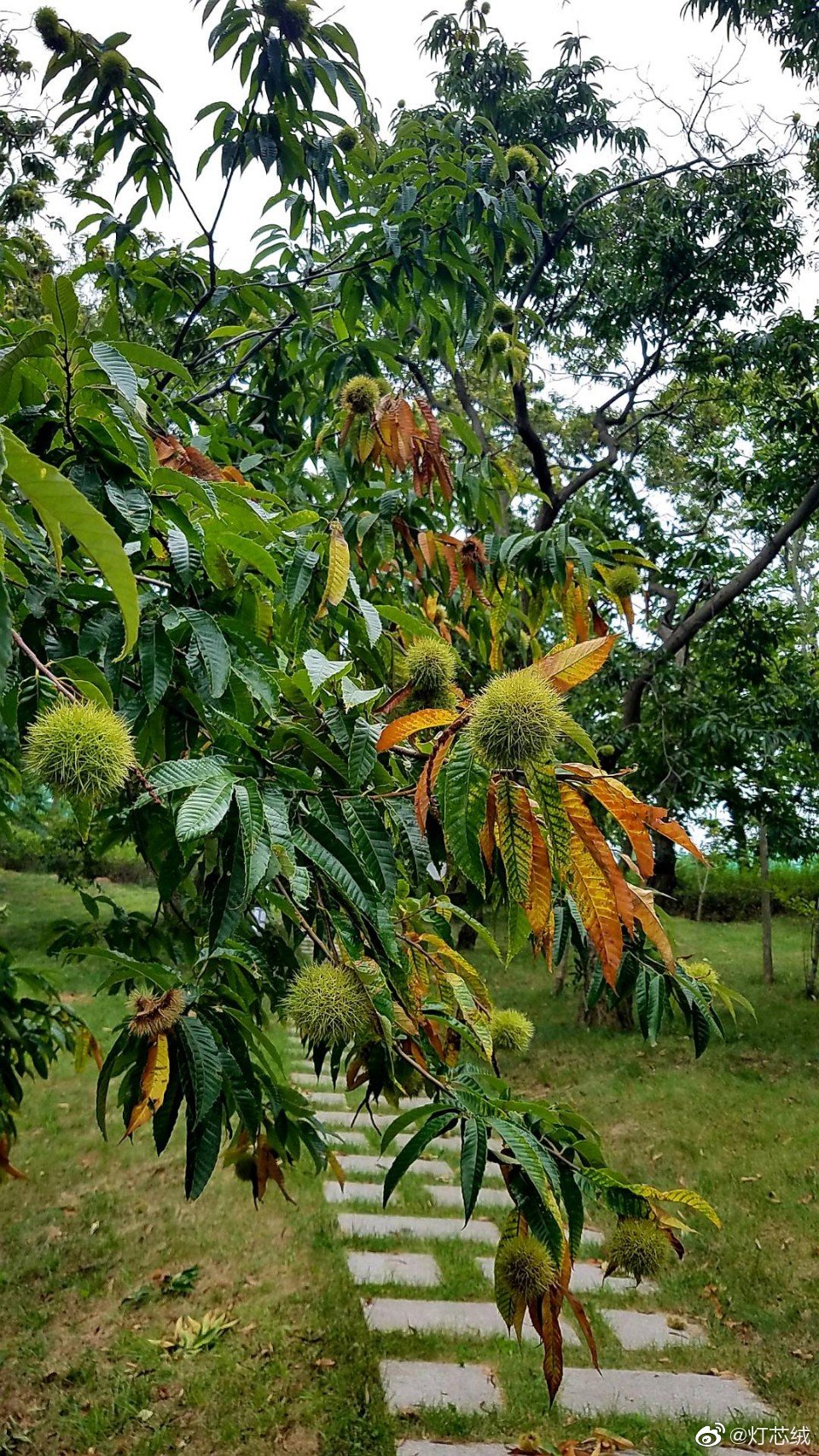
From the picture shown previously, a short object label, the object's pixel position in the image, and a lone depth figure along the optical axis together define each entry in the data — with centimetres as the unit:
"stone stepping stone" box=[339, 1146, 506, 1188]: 409
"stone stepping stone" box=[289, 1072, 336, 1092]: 534
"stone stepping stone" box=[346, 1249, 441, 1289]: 309
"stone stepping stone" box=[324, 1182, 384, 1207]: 376
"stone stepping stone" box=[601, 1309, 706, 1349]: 289
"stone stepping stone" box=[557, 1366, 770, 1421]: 247
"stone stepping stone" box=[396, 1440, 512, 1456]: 222
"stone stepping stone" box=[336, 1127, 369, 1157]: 436
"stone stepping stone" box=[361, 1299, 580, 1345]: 278
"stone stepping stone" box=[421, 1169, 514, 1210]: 388
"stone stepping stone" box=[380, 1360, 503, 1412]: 242
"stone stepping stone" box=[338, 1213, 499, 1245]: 346
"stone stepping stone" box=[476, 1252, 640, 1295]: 322
